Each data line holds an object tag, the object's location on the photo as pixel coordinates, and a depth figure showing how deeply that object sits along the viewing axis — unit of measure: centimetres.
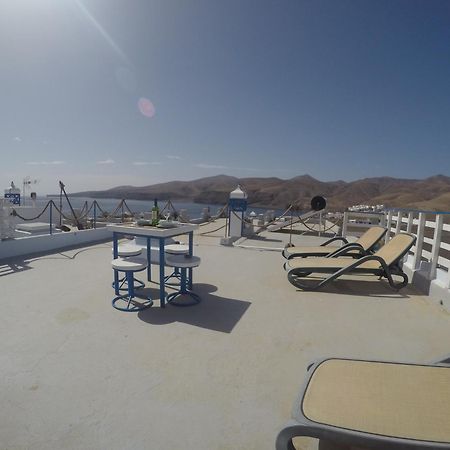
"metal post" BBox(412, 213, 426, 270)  497
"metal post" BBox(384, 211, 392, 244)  682
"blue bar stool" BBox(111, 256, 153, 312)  362
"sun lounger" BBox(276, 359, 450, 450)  131
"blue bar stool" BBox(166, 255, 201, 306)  388
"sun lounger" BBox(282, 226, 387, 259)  536
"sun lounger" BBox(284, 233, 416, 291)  453
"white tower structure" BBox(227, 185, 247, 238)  954
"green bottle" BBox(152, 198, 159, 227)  418
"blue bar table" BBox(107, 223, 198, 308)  368
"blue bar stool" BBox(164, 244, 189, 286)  437
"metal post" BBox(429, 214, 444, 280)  446
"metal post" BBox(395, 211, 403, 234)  616
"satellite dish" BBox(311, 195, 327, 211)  1032
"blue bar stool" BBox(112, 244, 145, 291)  405
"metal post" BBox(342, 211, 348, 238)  805
